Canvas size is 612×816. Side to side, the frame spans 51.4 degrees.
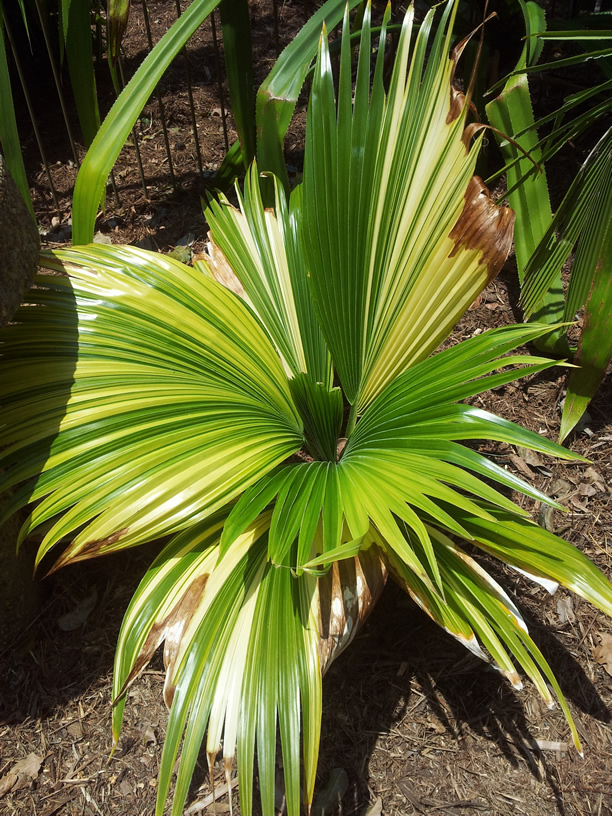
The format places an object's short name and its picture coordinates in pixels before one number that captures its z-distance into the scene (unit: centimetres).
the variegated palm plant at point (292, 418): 117
